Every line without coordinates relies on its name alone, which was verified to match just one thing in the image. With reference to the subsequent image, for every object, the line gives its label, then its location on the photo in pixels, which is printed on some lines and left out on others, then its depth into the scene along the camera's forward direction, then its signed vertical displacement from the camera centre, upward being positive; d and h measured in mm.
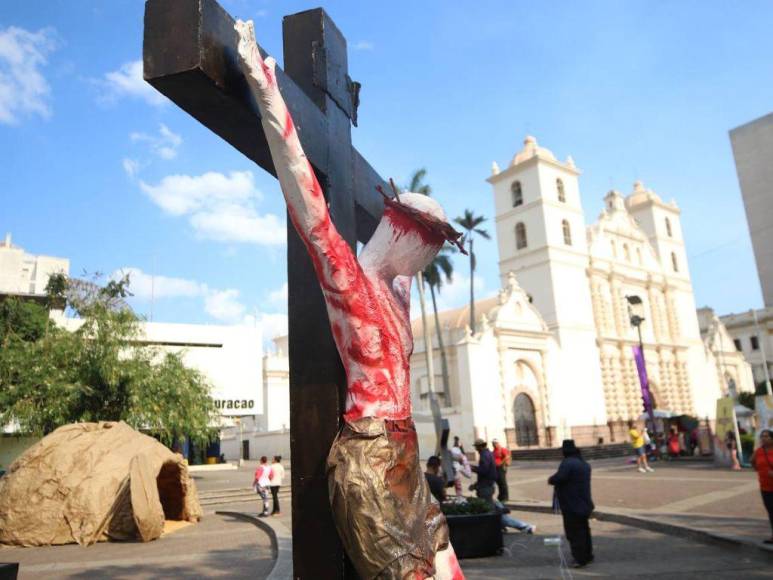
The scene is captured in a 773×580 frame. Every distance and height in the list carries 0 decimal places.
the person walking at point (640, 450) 18109 -934
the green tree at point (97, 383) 16891 +1908
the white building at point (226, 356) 28734 +4240
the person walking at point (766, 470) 7172 -691
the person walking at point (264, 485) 12930 -960
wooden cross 1465 +885
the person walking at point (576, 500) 7016 -926
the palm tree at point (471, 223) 35594 +12157
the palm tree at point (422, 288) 27984 +6830
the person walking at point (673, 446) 22797 -1085
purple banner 27345 +1761
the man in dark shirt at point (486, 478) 10117 -841
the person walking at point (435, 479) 7925 -638
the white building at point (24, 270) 33800 +10925
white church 30141 +5274
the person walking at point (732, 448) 17297 -998
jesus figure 1496 +218
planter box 7500 -1317
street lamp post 21122 +1858
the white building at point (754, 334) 55219 +7355
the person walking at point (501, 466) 12555 -860
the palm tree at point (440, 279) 31750 +8314
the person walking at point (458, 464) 13204 -784
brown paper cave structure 10469 -783
